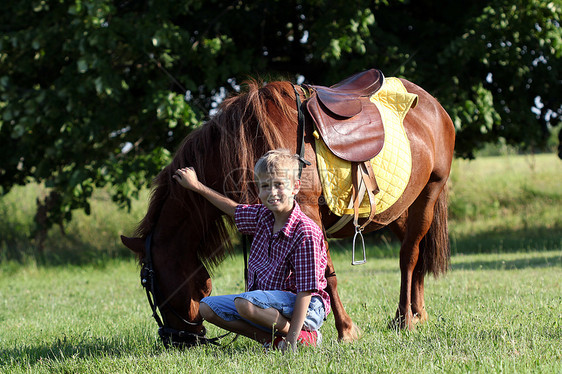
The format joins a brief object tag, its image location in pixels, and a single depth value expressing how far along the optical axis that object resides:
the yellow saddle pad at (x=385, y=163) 6.55
